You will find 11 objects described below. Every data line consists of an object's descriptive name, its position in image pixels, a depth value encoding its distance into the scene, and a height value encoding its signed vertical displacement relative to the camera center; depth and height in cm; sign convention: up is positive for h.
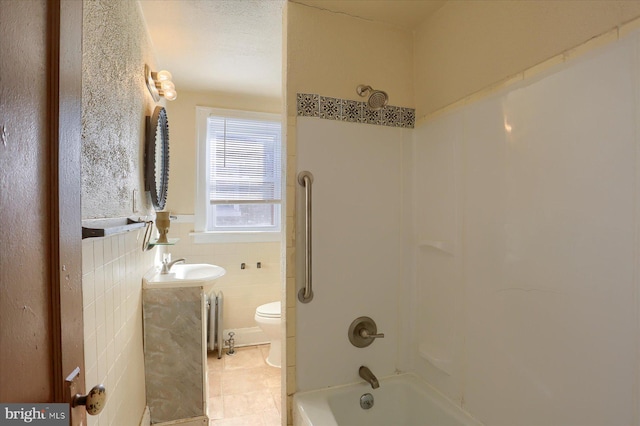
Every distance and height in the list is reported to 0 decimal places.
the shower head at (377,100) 146 +54
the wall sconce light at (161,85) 199 +85
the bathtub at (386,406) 137 -94
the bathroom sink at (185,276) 187 -45
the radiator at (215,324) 286 -107
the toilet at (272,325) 252 -94
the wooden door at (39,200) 43 +2
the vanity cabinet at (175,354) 186 -89
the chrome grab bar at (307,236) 145 -12
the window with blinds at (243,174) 307 +39
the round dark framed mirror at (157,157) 192 +37
